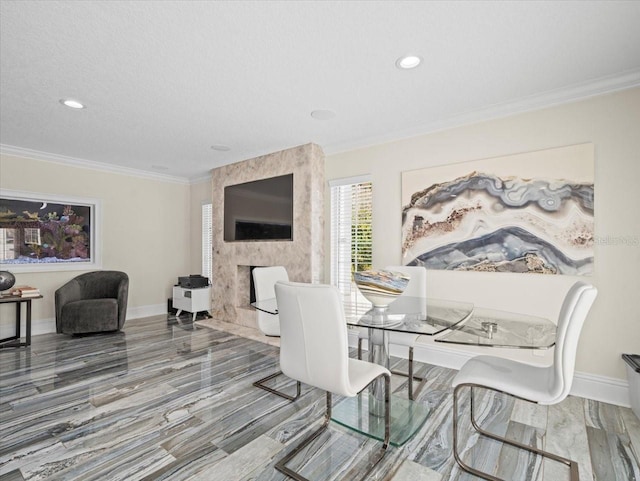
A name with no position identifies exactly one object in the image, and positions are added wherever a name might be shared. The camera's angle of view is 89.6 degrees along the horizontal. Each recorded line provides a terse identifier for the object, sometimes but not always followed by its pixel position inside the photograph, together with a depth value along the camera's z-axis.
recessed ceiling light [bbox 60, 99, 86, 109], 2.95
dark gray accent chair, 4.24
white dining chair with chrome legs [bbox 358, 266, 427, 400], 2.91
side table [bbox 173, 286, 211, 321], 5.34
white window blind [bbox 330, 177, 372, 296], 3.97
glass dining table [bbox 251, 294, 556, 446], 1.91
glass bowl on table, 2.19
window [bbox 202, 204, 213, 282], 6.04
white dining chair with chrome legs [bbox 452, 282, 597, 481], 1.61
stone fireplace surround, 4.18
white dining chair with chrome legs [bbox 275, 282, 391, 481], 1.68
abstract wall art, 2.70
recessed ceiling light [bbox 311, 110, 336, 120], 3.19
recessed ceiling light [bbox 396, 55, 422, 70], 2.27
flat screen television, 4.44
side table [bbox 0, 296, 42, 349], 3.87
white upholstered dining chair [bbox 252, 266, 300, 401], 2.78
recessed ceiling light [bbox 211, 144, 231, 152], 4.26
